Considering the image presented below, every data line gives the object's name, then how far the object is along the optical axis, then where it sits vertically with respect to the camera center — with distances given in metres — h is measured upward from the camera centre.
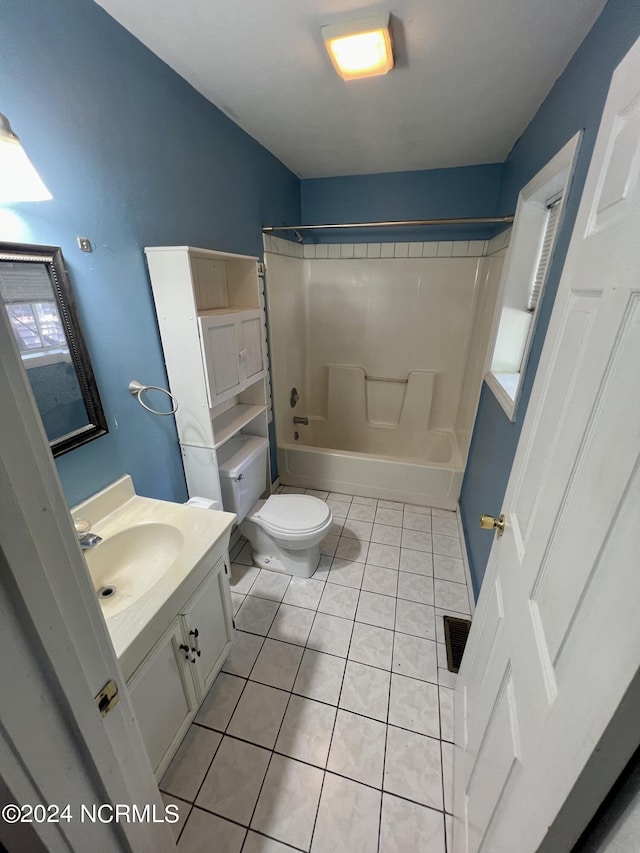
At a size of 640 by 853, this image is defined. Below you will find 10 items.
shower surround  2.48 -0.51
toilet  1.75 -1.11
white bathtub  2.44 -1.23
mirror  0.91 -0.12
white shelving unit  1.33 -0.19
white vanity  0.92 -0.88
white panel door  0.42 -0.34
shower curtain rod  1.87 +0.44
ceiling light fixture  1.08 +0.82
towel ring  1.30 -0.33
